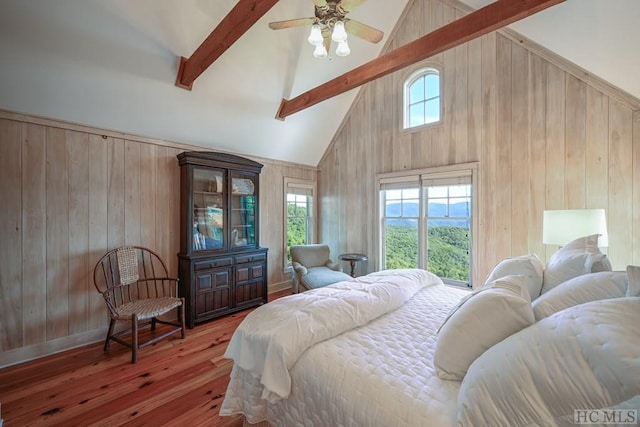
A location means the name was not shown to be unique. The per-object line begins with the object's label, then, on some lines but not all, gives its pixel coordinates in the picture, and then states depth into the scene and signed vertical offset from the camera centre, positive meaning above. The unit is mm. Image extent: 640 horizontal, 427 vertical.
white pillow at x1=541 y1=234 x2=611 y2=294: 1395 -272
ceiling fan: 1992 +1538
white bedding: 1015 -694
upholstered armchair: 3689 -853
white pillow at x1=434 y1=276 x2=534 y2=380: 1055 -470
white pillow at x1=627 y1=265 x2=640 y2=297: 931 -242
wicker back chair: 2535 -884
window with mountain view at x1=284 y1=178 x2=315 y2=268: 4785 +9
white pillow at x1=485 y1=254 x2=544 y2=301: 1578 -360
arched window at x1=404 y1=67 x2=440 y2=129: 3635 +1647
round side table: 4080 -696
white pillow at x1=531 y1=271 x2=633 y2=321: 1062 -330
